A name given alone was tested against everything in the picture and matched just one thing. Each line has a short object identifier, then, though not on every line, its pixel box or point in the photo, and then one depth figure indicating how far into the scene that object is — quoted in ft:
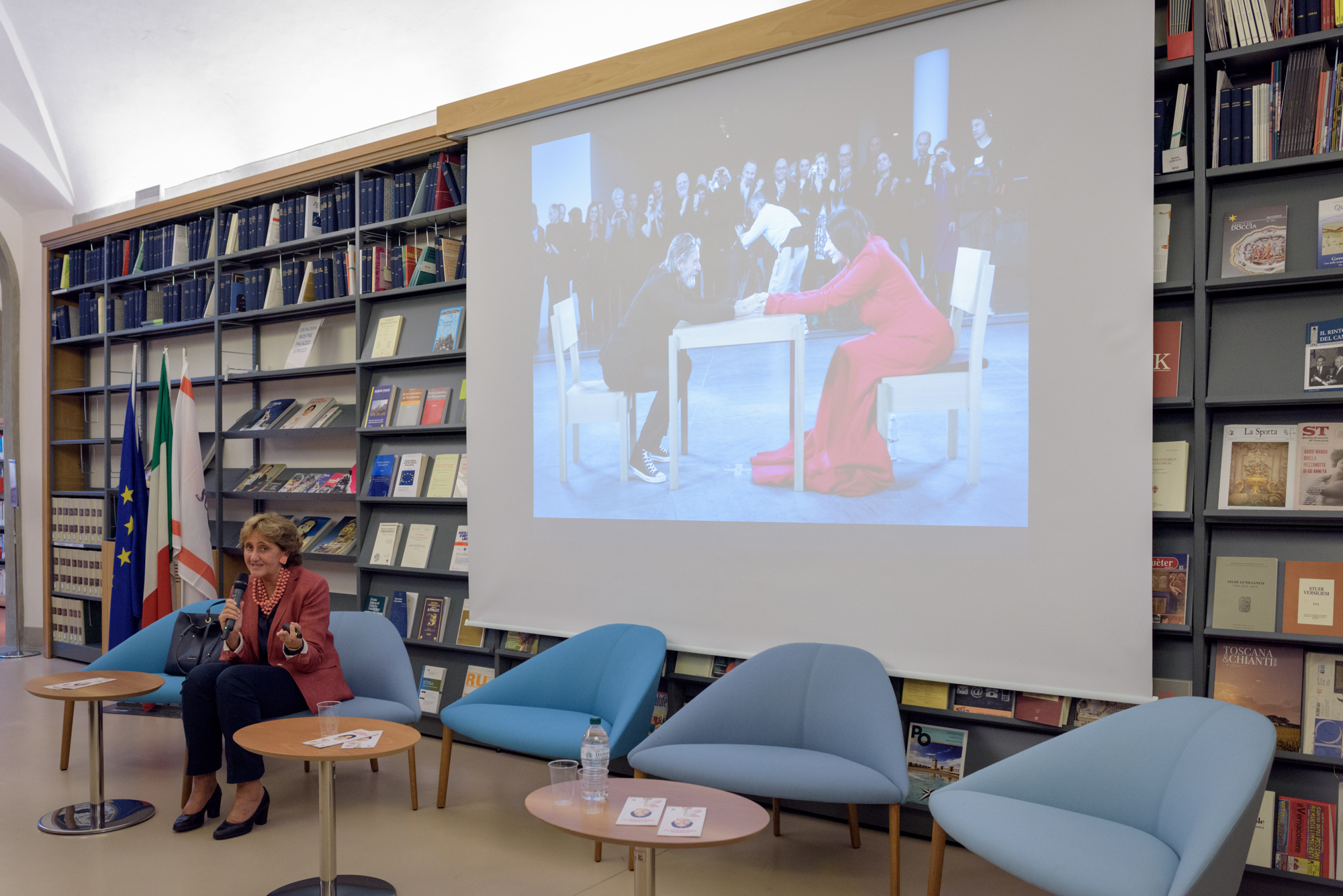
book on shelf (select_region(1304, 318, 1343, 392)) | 8.80
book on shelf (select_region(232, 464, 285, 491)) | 17.71
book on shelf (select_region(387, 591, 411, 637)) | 15.16
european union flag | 17.89
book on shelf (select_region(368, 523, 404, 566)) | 15.38
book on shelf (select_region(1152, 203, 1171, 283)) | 9.59
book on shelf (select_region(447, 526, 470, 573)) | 14.75
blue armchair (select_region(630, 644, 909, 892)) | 8.88
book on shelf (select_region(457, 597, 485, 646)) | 14.42
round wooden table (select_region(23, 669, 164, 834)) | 10.53
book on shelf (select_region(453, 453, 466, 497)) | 14.71
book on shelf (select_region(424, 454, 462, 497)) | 14.93
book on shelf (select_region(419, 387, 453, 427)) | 15.06
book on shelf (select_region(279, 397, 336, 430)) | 16.98
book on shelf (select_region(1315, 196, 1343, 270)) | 8.87
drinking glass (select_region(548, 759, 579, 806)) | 7.56
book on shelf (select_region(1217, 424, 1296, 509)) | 9.09
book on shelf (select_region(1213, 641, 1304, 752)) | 8.89
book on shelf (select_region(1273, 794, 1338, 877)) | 8.62
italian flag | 17.29
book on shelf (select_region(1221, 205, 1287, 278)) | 9.22
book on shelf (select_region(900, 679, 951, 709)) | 10.43
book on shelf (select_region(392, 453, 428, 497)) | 15.24
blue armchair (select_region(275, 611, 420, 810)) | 12.03
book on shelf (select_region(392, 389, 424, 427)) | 15.39
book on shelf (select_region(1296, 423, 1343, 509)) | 8.77
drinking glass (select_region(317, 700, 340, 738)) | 8.86
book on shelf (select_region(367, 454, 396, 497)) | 15.57
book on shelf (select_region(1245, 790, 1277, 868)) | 8.80
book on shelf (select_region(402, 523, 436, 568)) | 15.12
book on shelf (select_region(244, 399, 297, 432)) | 17.54
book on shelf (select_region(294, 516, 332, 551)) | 16.72
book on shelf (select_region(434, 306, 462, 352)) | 14.87
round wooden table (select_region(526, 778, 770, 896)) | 6.66
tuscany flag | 16.76
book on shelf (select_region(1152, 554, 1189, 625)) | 9.46
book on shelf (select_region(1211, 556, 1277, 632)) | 9.07
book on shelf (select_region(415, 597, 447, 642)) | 14.88
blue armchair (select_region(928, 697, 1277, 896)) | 6.45
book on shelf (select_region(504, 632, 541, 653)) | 13.67
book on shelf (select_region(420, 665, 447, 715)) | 14.70
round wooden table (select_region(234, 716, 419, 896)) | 8.40
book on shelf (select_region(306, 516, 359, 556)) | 16.31
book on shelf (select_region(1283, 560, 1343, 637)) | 8.79
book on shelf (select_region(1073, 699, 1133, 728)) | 9.58
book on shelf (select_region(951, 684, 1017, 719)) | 10.09
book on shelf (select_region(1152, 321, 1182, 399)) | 9.59
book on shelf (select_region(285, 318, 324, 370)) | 17.03
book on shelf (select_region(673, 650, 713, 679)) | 11.93
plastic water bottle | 7.48
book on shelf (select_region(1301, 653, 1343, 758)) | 8.70
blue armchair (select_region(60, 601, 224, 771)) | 13.00
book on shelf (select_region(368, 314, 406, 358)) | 15.60
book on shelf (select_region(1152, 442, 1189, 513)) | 9.47
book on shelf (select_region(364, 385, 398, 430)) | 15.60
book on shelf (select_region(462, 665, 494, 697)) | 14.29
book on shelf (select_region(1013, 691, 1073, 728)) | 9.73
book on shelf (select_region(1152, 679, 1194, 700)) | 9.34
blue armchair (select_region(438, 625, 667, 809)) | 10.50
